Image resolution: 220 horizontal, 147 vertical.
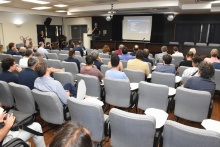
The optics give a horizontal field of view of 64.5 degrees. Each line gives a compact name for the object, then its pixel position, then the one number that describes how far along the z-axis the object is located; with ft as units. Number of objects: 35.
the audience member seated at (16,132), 5.38
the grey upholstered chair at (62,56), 20.43
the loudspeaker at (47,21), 42.40
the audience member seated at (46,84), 8.23
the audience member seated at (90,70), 11.18
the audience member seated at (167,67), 12.28
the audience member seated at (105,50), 22.20
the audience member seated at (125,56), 17.61
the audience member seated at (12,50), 22.12
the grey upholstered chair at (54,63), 15.94
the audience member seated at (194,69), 11.50
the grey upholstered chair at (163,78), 10.90
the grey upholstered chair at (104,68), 13.37
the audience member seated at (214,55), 15.83
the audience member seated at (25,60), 15.37
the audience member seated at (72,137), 2.46
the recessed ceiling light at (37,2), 24.86
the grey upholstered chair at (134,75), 11.98
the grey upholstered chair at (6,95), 9.22
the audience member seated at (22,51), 21.82
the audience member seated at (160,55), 20.15
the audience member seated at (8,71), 10.05
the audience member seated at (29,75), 9.79
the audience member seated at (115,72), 10.35
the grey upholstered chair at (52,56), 21.28
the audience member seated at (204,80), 8.52
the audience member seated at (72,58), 16.26
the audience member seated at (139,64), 12.88
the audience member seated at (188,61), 14.40
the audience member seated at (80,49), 26.82
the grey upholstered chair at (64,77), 11.44
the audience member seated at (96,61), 14.52
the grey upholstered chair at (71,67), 14.88
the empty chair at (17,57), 18.96
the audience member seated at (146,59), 16.19
